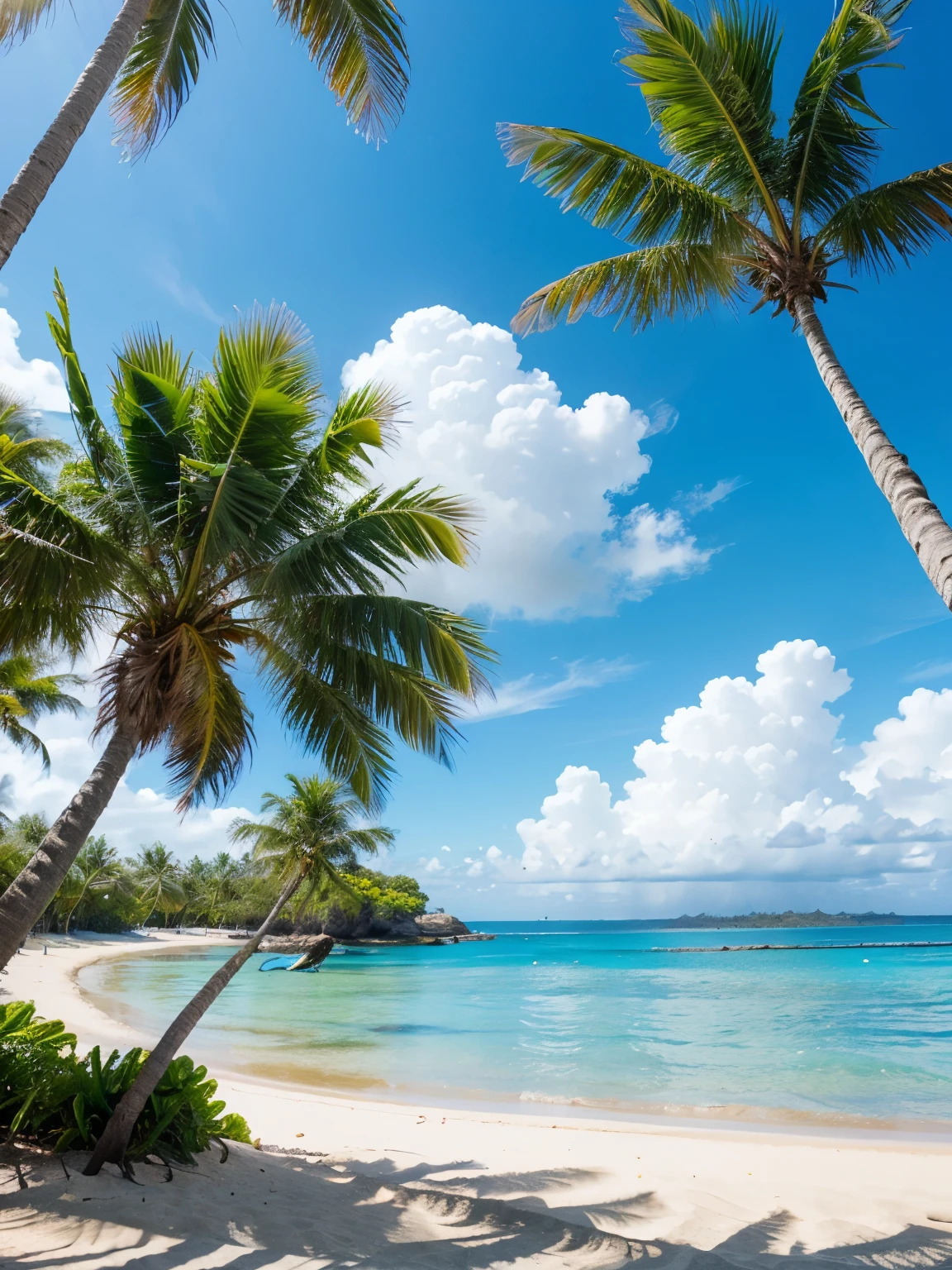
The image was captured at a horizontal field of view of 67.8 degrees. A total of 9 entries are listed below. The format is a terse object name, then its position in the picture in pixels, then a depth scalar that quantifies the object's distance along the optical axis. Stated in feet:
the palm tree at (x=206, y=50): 20.92
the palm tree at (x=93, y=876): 169.58
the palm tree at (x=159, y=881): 209.56
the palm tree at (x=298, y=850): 17.29
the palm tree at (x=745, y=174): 18.94
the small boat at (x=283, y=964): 131.80
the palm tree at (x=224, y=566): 17.89
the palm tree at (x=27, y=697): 43.78
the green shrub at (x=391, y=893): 184.96
